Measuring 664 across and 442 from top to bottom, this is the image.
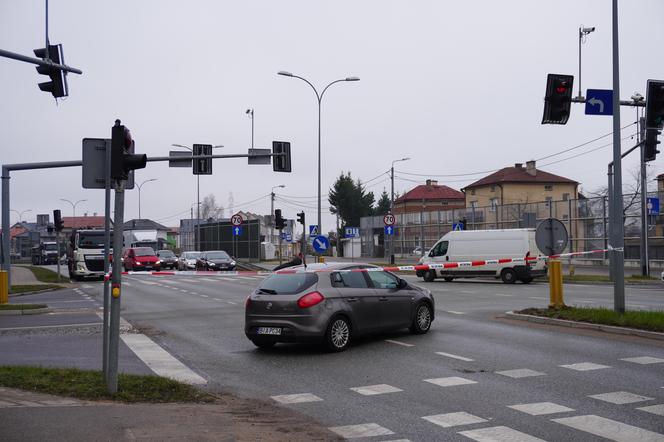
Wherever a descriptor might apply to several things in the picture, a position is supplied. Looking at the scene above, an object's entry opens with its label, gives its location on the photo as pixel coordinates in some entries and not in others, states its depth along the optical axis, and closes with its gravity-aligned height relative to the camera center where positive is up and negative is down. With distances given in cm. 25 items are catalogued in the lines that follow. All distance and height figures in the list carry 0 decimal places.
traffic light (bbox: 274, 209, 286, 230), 3503 +117
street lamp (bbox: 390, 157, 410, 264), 4976 -71
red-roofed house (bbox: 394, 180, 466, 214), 10225 +647
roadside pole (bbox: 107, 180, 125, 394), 748 -59
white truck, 3650 -36
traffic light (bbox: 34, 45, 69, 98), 1518 +371
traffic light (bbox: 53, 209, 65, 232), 3353 +128
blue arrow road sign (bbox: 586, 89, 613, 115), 1501 +297
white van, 3009 -43
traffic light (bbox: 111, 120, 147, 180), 766 +98
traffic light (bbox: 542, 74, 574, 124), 1467 +298
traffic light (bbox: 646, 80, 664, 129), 1466 +287
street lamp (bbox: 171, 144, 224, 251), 6385 +97
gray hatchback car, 1134 -102
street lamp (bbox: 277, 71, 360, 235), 3538 +824
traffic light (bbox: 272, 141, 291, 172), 2773 +342
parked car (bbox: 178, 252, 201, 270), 4844 -108
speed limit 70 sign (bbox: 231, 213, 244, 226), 4944 +180
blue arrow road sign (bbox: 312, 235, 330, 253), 2758 +1
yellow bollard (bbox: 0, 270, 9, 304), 2034 -116
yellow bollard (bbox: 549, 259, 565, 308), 1537 -90
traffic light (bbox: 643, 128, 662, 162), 2098 +290
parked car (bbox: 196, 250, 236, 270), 4603 -105
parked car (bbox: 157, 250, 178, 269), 4978 -97
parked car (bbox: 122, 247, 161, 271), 4425 -85
